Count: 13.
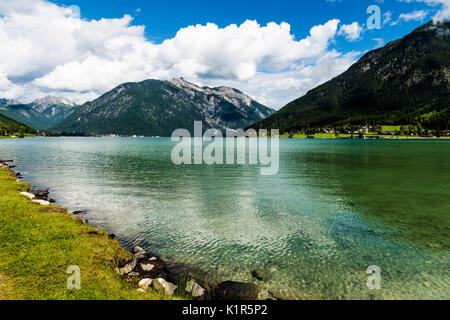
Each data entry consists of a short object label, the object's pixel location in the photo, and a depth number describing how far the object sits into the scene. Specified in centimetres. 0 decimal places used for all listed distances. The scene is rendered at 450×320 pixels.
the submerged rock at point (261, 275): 1667
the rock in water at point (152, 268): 1653
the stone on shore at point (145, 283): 1412
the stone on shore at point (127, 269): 1581
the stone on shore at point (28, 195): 3077
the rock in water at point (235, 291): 1448
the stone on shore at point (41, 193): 3519
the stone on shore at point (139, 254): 1842
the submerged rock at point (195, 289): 1443
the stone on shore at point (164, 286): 1399
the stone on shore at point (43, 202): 2818
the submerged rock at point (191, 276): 1595
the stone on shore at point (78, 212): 2966
